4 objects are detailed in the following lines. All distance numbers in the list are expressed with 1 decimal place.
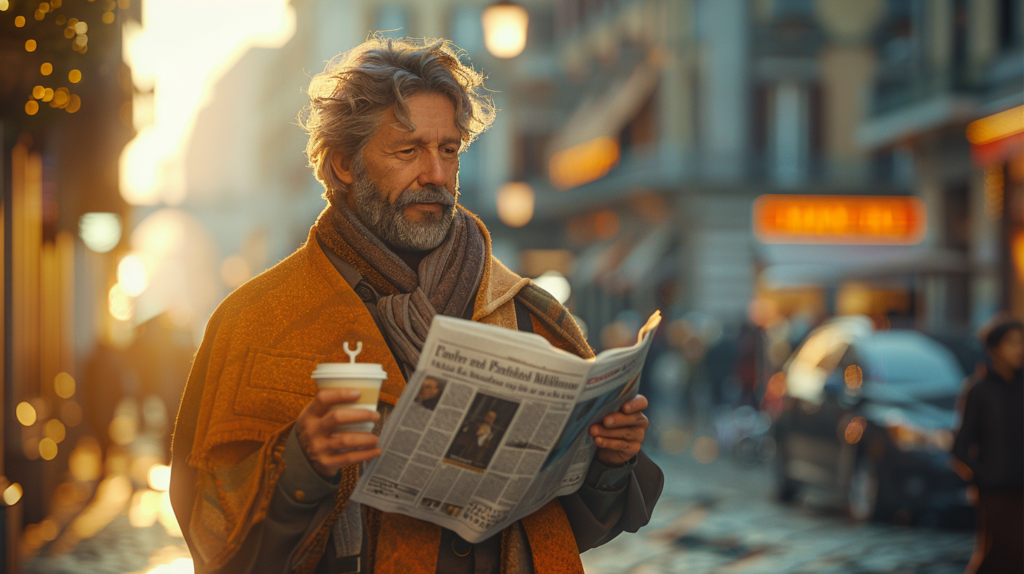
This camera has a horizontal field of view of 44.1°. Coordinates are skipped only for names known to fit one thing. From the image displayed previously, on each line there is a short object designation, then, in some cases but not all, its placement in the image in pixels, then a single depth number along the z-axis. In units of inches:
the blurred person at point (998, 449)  267.7
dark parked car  378.3
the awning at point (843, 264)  643.5
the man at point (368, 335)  92.2
